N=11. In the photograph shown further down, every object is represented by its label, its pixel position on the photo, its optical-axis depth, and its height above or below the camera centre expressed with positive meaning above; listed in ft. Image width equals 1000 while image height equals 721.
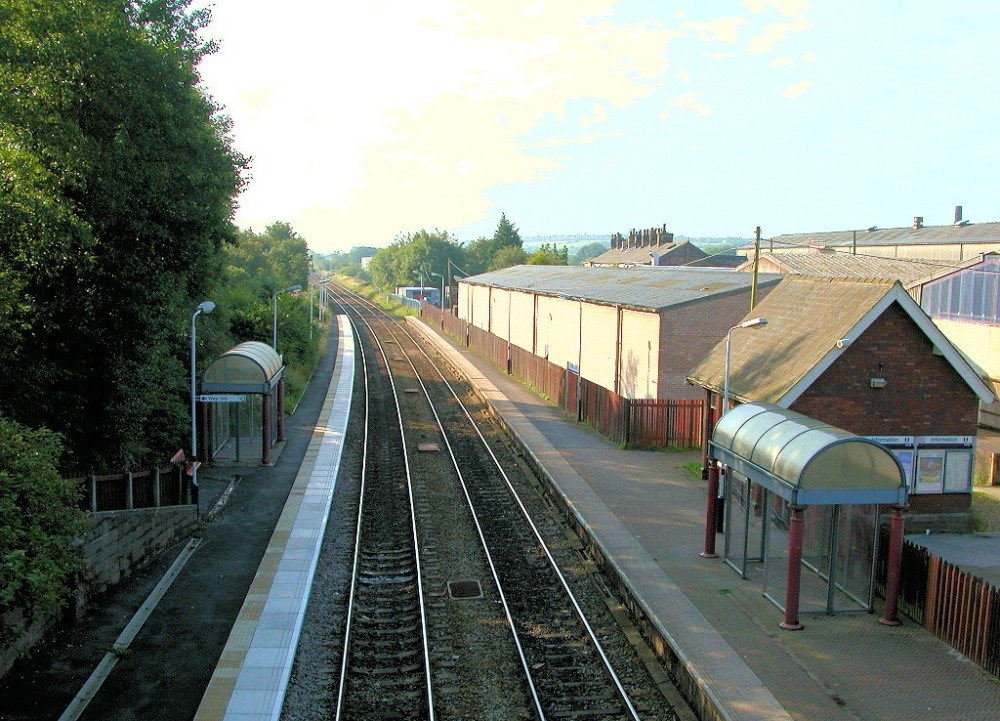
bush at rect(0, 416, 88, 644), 33.53 -10.04
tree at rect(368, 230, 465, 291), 476.13 +15.54
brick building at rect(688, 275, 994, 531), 62.90 -6.49
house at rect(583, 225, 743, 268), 340.39 +16.44
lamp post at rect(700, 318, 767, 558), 57.31 -13.75
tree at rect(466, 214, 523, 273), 484.33 +23.62
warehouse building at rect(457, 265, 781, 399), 100.22 -3.86
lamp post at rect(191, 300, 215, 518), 66.29 -11.33
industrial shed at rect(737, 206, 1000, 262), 232.73 +17.07
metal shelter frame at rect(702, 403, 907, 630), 45.85 -9.42
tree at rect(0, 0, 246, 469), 51.62 +4.36
